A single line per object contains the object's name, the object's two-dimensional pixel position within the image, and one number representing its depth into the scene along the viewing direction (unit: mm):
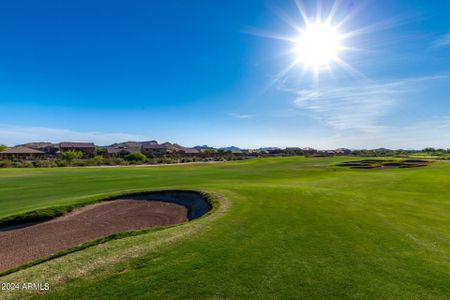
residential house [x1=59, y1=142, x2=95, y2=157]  105438
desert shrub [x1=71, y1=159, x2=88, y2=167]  63000
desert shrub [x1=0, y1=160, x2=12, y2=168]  55062
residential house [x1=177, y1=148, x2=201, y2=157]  126875
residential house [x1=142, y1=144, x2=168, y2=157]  122644
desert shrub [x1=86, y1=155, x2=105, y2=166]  65938
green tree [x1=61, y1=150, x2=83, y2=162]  71938
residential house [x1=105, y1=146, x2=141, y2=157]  106944
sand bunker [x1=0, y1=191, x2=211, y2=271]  9616
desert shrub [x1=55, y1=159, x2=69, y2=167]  60981
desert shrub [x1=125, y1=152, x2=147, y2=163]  79750
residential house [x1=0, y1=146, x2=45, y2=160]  88188
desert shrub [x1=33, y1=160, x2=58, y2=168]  57250
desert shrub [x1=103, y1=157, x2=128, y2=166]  68712
